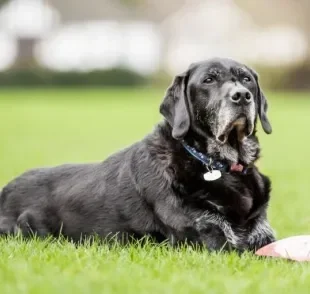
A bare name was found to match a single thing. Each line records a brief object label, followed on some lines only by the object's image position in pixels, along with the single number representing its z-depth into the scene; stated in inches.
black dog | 449.1
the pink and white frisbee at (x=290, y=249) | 411.4
